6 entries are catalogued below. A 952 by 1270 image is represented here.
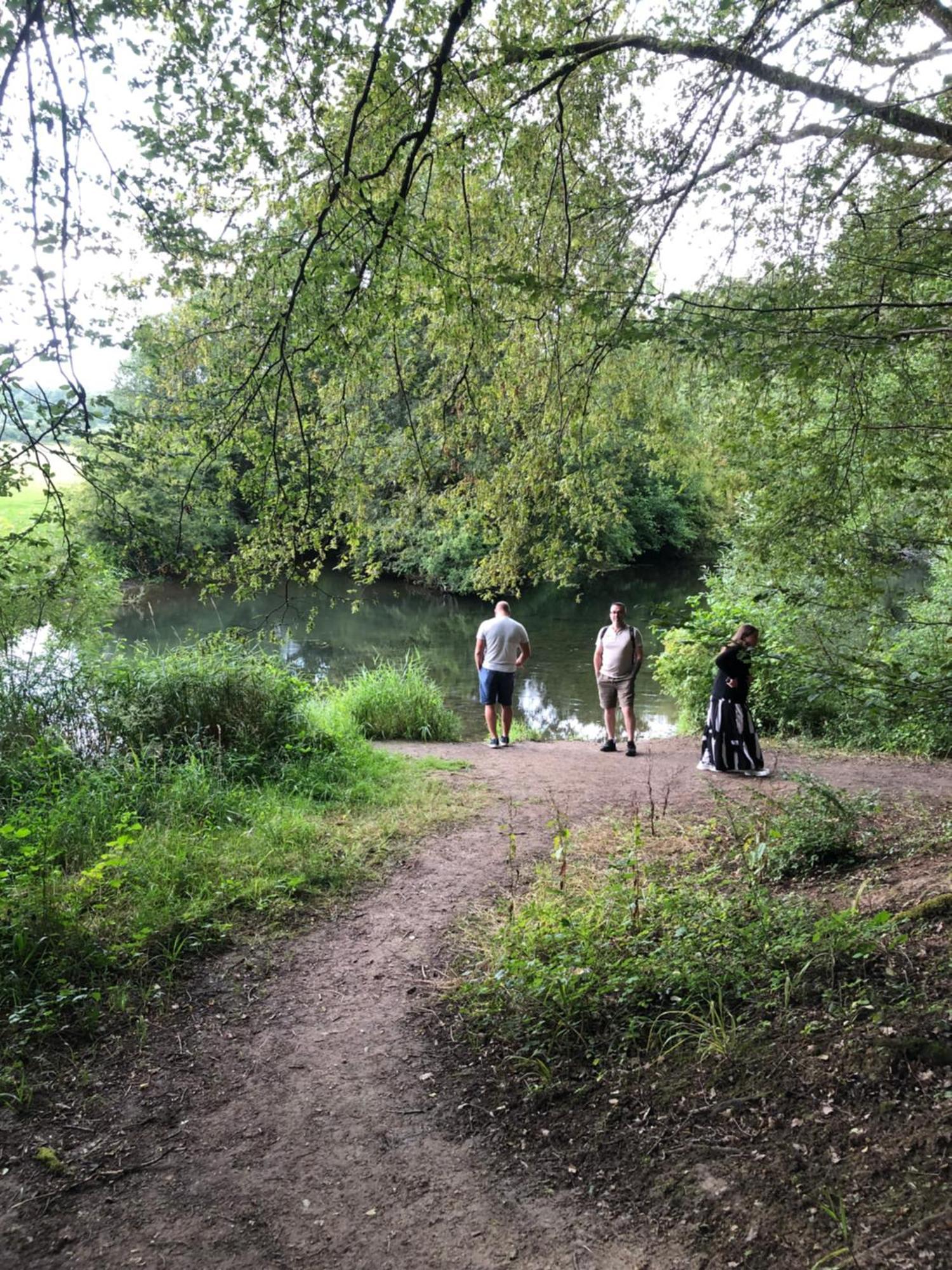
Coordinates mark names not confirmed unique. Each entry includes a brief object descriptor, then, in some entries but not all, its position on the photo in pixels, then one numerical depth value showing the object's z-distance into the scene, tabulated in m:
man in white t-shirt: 10.00
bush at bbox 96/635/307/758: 7.25
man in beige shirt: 9.41
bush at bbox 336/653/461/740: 11.00
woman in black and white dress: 7.93
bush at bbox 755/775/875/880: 4.68
